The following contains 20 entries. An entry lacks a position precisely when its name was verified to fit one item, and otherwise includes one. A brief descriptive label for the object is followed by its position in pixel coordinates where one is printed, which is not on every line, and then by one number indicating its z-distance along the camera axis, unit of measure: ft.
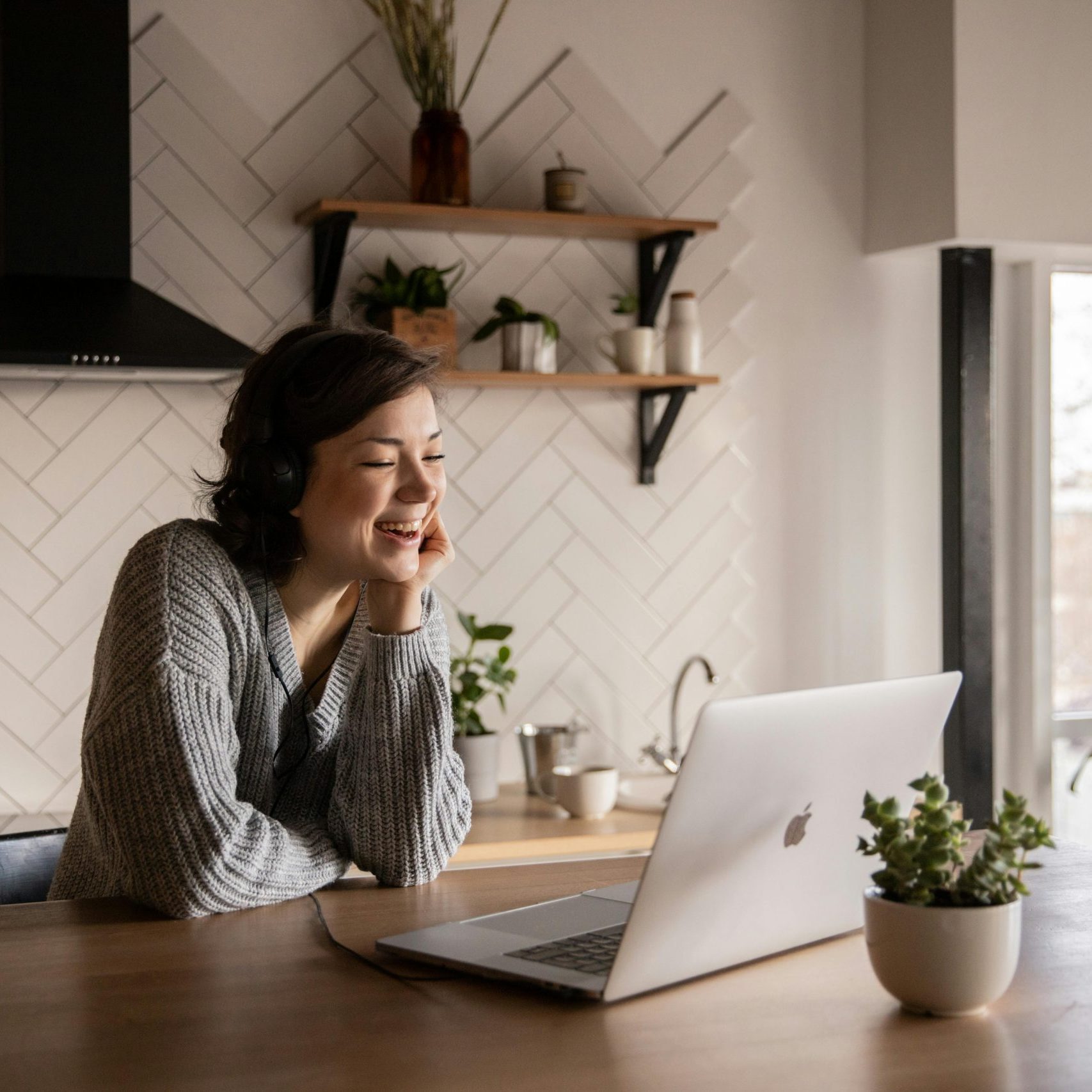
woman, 4.47
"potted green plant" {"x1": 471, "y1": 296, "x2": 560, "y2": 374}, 9.24
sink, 9.40
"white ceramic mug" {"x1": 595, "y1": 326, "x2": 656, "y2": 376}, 9.48
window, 10.69
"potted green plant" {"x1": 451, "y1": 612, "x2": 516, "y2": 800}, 8.73
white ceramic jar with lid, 9.62
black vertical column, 10.05
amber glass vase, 8.91
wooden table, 2.86
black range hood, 7.70
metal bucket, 9.01
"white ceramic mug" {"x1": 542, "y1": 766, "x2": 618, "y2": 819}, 8.42
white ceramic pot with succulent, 3.14
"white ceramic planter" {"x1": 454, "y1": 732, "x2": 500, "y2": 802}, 8.68
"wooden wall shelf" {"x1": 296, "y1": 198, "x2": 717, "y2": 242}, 8.70
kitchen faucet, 9.48
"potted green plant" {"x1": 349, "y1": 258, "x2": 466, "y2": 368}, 8.84
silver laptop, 3.23
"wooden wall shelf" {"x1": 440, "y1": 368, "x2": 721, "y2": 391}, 9.05
